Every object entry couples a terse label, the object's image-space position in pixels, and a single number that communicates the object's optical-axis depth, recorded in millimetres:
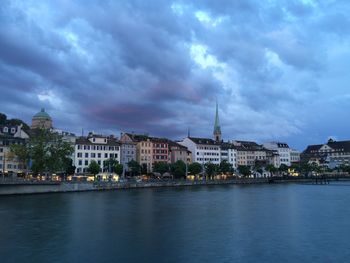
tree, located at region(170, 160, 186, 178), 132125
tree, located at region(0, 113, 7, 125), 130625
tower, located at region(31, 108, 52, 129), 137125
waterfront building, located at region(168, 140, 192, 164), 151625
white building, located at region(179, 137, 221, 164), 161125
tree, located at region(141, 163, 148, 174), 136438
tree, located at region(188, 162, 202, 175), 138862
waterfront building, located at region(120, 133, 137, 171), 136625
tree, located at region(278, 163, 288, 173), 185500
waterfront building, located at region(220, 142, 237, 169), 172125
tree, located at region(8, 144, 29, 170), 88562
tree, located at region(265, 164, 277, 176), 175388
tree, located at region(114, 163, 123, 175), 120450
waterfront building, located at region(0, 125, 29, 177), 104088
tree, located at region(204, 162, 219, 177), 146750
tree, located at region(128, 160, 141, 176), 129500
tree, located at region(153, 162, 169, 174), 132112
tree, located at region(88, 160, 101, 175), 112962
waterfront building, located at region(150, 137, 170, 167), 144750
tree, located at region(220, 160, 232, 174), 151875
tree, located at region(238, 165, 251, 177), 162750
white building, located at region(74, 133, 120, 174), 124688
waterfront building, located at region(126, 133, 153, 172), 142125
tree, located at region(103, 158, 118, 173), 121925
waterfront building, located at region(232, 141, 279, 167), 183388
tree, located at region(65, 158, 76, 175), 108638
